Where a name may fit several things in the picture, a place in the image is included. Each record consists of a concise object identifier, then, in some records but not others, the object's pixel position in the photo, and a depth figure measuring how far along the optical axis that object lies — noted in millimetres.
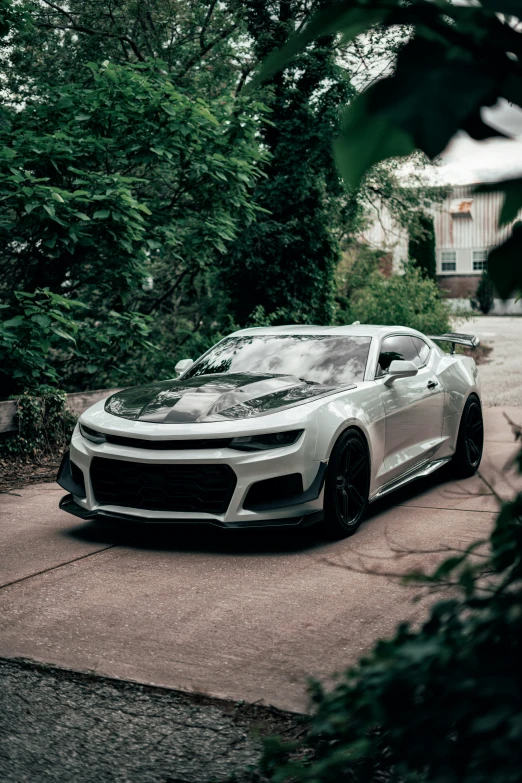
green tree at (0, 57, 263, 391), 8930
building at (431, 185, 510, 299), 53156
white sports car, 5234
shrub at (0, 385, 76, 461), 8625
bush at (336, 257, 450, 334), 18156
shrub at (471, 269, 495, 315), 45566
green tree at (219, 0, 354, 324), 14422
